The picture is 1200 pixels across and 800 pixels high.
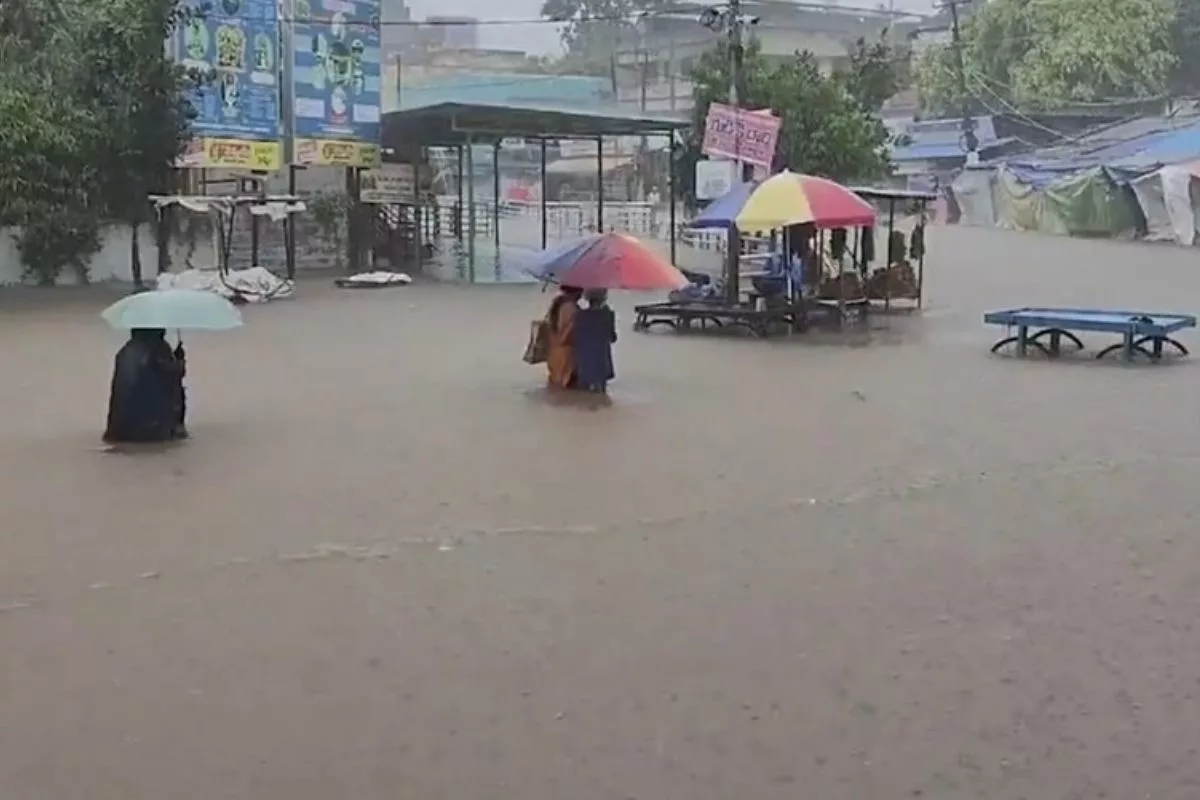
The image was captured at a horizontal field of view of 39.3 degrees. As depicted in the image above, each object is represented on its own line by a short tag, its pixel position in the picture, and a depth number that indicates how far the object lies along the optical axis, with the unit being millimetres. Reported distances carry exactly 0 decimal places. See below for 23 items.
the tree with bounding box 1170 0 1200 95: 61250
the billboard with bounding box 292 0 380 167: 32969
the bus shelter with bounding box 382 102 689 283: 30469
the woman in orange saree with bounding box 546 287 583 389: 14227
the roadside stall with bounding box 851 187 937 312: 24094
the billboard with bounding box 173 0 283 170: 30875
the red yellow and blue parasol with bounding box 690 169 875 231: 19047
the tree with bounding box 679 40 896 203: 33562
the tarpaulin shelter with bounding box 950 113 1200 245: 44750
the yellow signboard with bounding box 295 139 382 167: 32938
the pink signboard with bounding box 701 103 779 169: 24172
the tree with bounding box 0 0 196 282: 28047
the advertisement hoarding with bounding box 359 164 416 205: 34812
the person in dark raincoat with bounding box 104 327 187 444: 11367
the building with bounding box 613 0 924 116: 70062
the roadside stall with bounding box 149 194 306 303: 26281
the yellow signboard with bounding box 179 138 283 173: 30969
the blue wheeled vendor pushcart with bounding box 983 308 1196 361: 16797
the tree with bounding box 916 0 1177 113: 56812
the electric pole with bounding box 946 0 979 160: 59719
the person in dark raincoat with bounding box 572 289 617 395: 14102
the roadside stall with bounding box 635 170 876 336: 19234
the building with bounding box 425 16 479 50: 97188
